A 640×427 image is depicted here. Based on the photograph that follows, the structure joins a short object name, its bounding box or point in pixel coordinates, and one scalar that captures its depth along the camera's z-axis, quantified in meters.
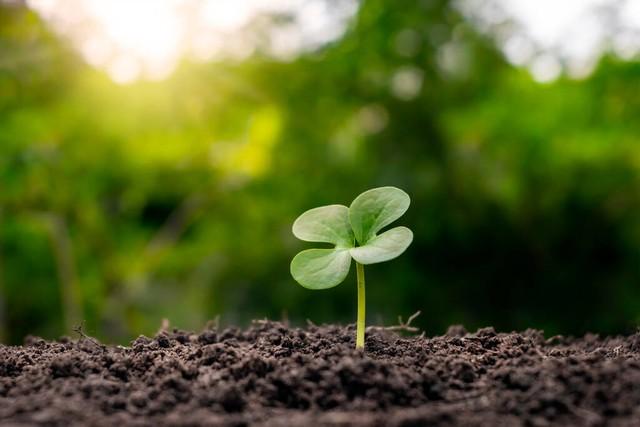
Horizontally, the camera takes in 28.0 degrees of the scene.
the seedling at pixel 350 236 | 0.45
